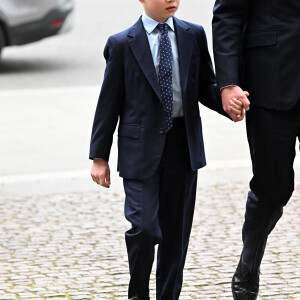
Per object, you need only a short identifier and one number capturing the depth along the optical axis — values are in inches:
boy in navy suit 319.0
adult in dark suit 321.4
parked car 1019.9
